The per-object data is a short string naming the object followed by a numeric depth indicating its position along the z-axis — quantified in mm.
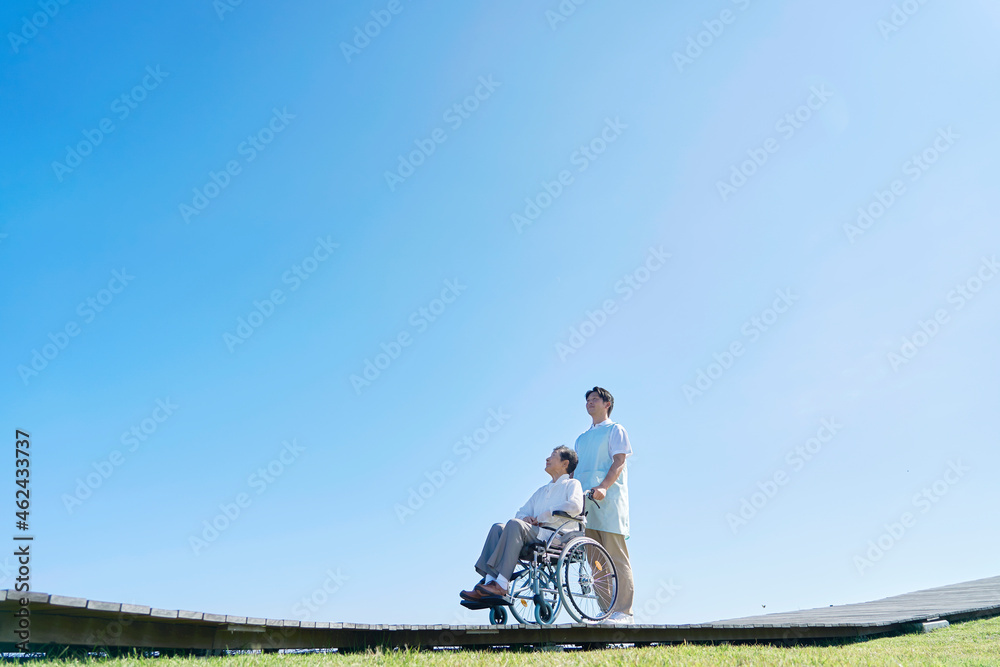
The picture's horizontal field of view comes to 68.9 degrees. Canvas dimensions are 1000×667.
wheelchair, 4910
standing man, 5582
